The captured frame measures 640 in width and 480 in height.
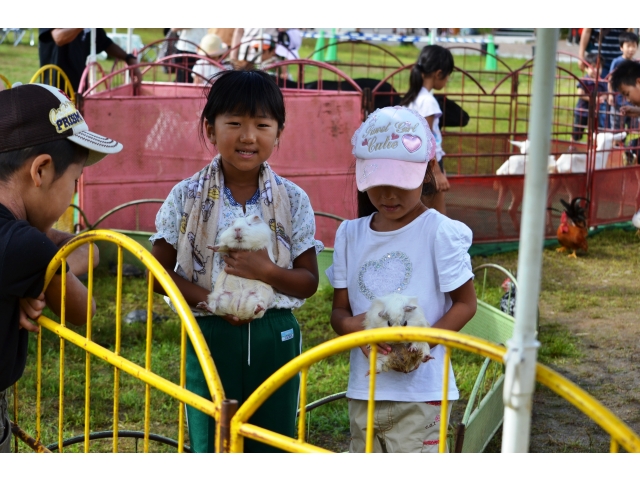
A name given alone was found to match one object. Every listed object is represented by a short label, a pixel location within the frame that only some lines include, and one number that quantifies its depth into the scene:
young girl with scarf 2.34
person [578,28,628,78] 11.08
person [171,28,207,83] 10.50
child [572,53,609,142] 9.32
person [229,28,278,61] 10.43
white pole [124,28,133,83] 9.17
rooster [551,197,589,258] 7.24
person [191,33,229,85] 9.76
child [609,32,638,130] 8.88
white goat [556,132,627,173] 7.84
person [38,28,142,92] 7.55
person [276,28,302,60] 11.15
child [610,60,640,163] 7.68
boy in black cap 2.02
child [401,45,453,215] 5.87
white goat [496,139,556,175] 7.45
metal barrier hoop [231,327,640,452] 1.32
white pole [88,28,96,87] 7.35
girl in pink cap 2.31
